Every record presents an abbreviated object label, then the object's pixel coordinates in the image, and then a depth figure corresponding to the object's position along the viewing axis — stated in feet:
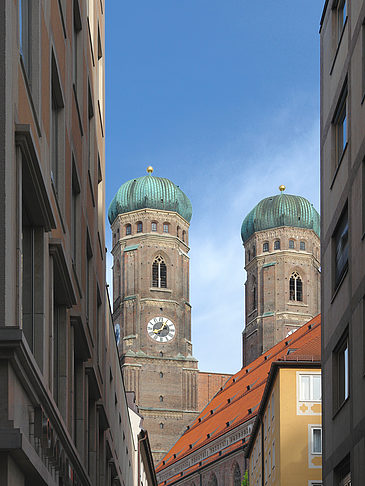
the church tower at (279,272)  383.24
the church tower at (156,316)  351.46
